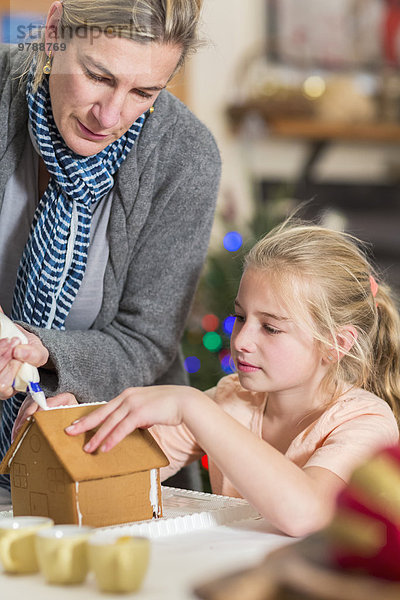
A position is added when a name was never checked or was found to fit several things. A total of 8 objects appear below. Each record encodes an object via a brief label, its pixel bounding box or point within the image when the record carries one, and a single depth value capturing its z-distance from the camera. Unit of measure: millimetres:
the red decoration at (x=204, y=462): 2850
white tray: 1605
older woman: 1958
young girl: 1654
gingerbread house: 1615
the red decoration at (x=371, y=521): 1158
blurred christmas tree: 3467
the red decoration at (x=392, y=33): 6405
